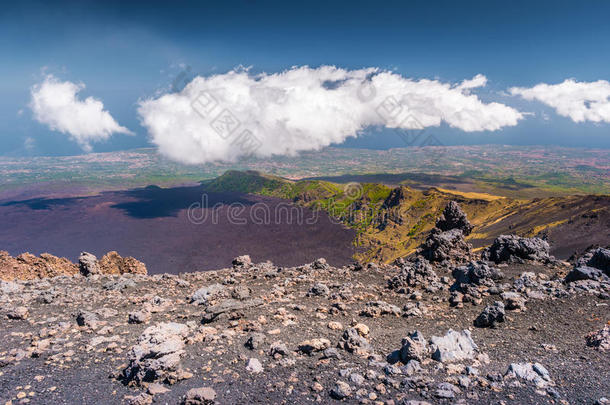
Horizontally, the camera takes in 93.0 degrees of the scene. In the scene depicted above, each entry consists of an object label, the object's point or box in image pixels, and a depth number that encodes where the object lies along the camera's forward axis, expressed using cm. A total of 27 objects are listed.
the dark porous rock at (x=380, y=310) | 1023
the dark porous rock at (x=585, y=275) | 1220
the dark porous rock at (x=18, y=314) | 998
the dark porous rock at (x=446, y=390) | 580
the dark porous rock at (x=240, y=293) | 1182
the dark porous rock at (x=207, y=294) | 1175
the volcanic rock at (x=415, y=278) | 1305
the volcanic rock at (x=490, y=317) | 919
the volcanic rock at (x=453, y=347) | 715
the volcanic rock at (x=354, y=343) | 758
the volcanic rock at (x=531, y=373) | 625
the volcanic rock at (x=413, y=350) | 702
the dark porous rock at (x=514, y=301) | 1008
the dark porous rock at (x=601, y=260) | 1338
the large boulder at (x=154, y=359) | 661
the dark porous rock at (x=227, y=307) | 972
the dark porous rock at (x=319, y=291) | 1229
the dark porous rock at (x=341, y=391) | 589
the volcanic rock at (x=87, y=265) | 1947
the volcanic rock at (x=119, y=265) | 2122
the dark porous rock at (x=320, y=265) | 1714
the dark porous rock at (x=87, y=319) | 930
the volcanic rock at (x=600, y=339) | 753
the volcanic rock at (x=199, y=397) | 579
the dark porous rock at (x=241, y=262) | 1930
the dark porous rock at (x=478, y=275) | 1255
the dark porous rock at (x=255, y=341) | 783
